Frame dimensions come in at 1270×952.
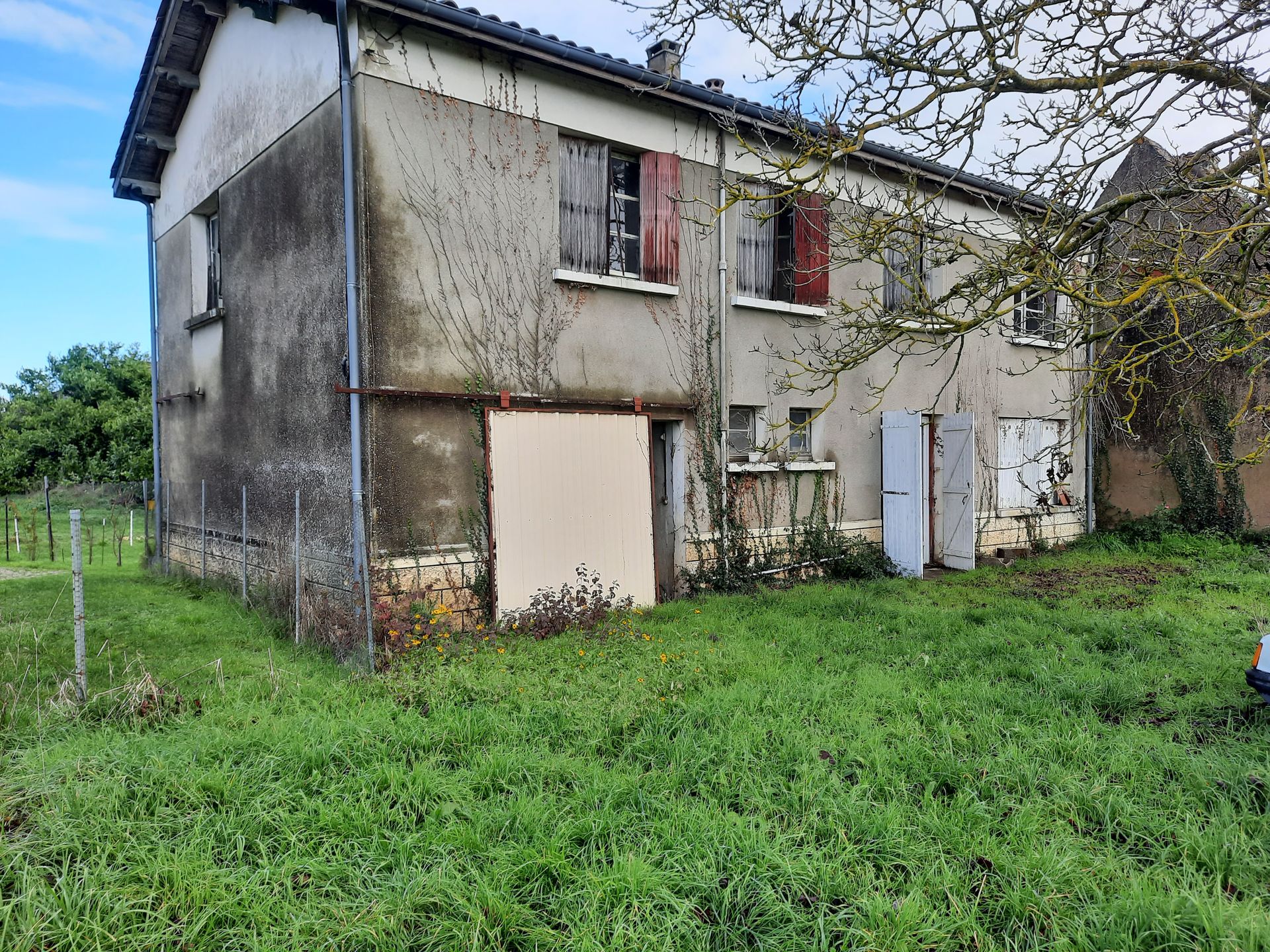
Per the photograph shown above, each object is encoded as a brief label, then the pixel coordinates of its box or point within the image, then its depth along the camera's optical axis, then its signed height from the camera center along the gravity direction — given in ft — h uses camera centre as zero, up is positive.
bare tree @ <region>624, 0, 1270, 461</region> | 15.60 +7.28
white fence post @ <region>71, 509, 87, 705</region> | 14.69 -3.11
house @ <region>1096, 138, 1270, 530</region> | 39.40 +0.35
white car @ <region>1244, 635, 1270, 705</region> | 13.79 -4.41
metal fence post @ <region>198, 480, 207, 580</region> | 31.55 -2.77
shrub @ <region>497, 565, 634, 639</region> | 22.40 -4.86
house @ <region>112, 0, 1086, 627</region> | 21.65 +5.17
